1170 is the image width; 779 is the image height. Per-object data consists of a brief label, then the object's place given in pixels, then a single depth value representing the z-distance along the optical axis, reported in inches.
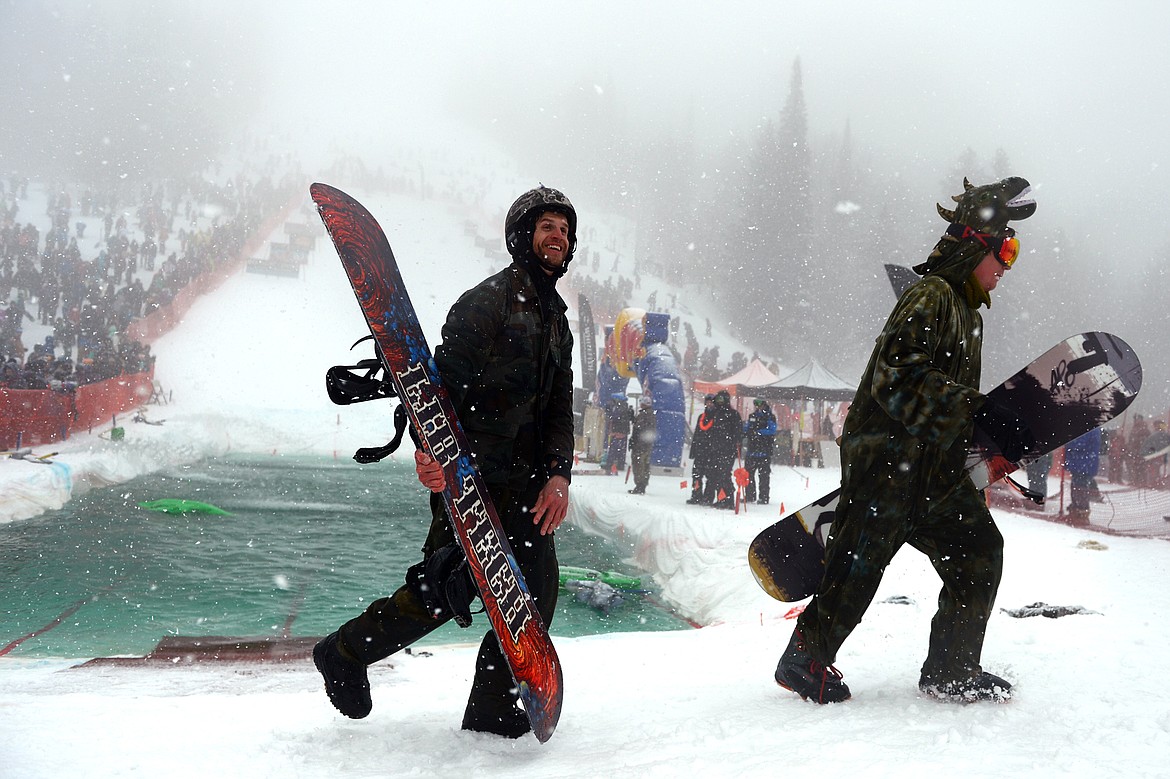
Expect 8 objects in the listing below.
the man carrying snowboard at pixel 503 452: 104.0
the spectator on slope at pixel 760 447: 533.0
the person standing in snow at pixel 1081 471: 457.7
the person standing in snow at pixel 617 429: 703.5
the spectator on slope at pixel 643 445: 577.0
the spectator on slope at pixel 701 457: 524.7
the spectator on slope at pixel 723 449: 515.2
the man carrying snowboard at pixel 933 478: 107.9
